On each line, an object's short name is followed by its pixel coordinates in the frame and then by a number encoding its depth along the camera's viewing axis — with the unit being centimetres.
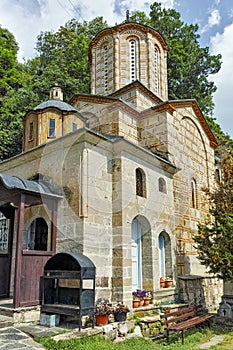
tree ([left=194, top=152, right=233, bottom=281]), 804
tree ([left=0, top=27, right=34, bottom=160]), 1764
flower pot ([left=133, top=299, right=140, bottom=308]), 741
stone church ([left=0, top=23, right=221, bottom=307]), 709
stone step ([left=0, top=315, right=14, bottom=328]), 561
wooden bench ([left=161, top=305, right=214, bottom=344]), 656
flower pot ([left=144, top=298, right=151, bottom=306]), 774
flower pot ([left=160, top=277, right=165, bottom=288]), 864
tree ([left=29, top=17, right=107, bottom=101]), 2228
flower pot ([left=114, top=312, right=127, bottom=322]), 629
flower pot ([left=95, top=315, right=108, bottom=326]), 599
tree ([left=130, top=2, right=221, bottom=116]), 2334
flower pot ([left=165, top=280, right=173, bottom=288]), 868
